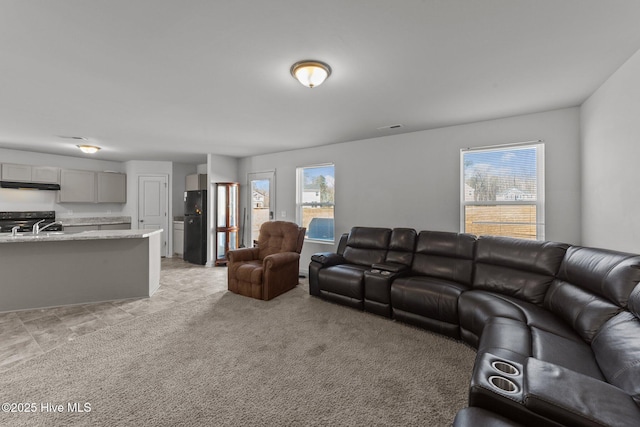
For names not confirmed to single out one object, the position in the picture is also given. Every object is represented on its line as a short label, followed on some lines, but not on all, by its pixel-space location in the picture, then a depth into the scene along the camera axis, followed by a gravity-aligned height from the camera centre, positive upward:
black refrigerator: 5.96 -0.30
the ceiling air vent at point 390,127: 3.82 +1.28
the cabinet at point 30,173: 5.16 +0.80
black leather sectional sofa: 1.08 -0.73
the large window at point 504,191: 3.31 +0.32
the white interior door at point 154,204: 6.64 +0.23
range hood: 5.10 +0.55
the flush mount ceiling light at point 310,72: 2.13 +1.17
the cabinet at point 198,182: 6.53 +0.78
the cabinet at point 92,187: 5.87 +0.61
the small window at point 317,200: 5.08 +0.27
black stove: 5.17 -0.15
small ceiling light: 4.88 +1.20
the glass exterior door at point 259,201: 5.80 +0.29
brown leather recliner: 3.72 -0.76
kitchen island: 3.24 -0.72
